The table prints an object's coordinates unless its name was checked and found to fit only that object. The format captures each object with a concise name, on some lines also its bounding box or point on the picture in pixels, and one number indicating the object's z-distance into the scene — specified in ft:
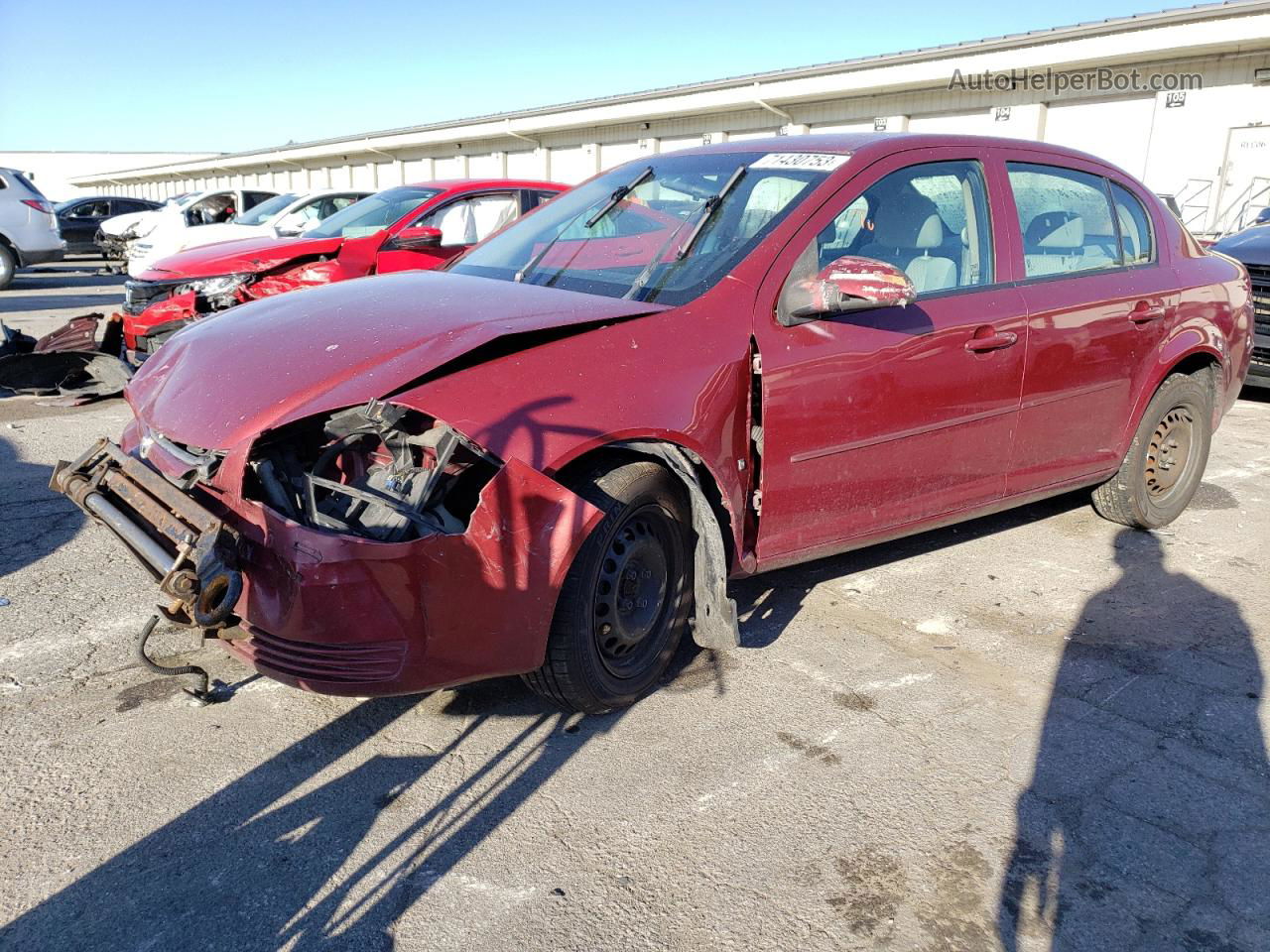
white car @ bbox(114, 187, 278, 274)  57.67
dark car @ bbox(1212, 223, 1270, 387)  28.96
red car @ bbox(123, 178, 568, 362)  24.67
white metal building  56.08
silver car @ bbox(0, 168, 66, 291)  56.08
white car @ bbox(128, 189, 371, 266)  36.52
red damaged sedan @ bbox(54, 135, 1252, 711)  9.06
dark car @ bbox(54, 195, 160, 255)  86.89
